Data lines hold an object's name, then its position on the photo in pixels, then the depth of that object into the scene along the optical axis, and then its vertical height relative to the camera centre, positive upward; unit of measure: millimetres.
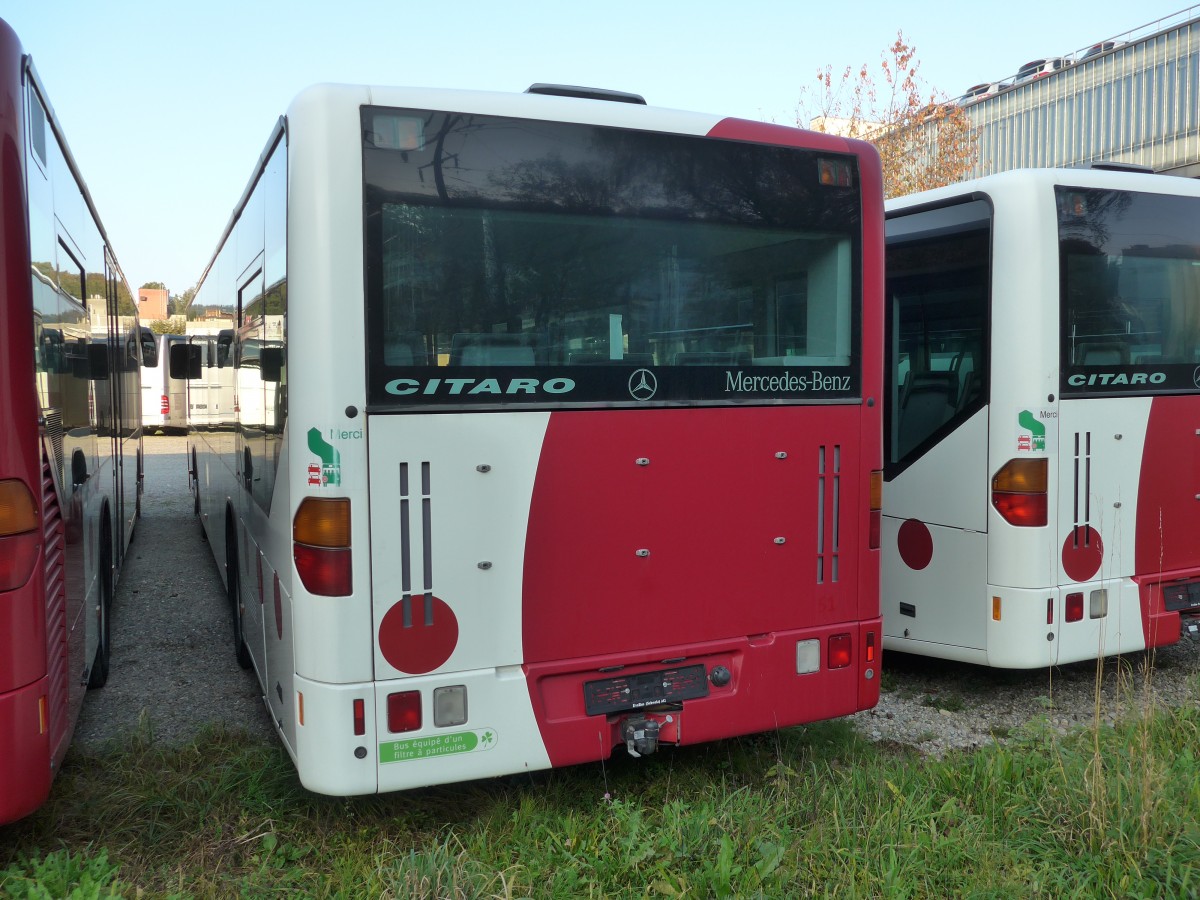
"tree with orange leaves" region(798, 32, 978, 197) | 20438 +5205
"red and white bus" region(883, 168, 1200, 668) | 5609 -149
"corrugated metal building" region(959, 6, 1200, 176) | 54303 +15825
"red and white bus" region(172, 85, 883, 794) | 3656 -101
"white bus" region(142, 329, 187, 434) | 24594 +211
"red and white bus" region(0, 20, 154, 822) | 3338 -155
